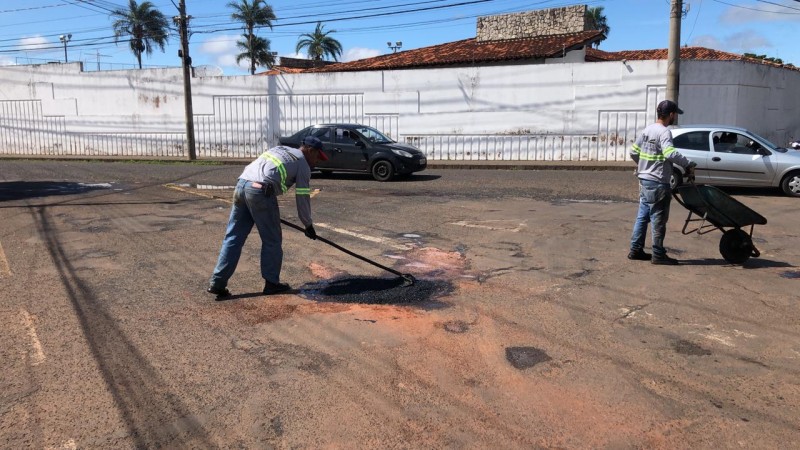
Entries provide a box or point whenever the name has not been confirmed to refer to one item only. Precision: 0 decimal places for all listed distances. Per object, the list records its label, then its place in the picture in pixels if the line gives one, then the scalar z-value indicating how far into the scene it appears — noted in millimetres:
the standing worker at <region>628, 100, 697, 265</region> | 6621
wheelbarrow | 6684
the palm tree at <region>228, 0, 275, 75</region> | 48469
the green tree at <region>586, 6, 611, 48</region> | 58225
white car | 12242
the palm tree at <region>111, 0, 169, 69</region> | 49812
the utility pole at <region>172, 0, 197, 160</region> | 22422
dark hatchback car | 15773
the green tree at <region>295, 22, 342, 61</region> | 56156
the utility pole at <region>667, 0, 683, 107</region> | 17109
